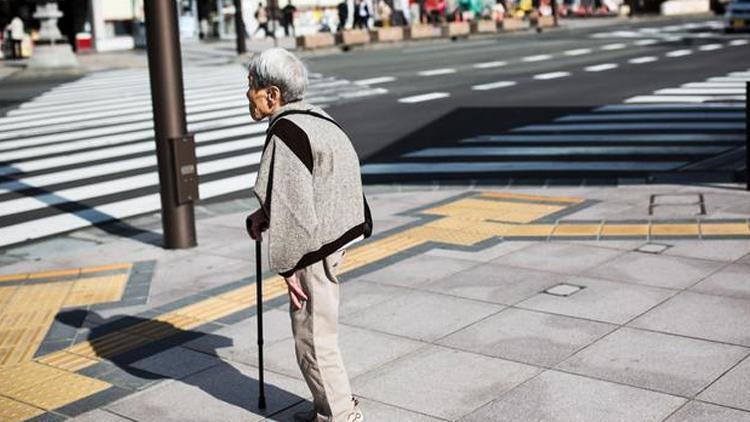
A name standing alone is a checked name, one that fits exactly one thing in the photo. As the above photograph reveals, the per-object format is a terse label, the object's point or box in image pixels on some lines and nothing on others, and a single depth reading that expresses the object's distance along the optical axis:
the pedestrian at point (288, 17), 47.59
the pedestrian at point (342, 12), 44.75
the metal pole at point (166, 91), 8.77
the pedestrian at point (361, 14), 44.72
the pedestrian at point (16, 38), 38.84
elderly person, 4.41
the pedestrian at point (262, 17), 44.88
